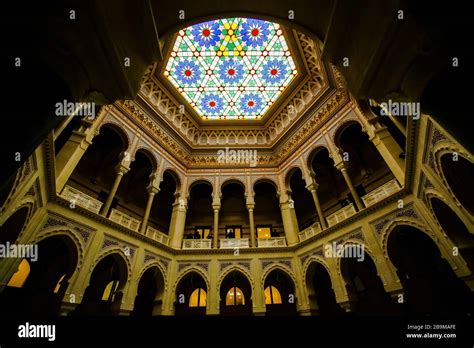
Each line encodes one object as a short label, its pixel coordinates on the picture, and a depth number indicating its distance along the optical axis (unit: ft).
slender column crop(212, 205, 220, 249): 39.31
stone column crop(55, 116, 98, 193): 26.78
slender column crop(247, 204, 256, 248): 39.39
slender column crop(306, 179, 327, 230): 35.94
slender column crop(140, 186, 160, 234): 34.91
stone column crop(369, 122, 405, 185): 29.04
